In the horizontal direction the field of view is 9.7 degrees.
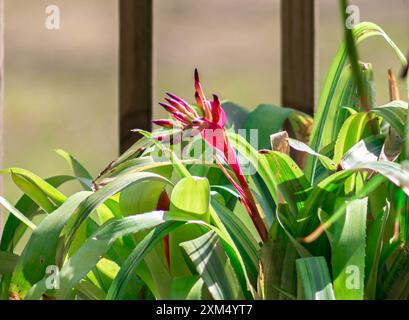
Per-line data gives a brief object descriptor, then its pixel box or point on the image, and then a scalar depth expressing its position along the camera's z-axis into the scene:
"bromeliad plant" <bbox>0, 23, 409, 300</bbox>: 2.44
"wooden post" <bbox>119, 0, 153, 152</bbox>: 2.83
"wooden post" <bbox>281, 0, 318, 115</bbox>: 2.85
